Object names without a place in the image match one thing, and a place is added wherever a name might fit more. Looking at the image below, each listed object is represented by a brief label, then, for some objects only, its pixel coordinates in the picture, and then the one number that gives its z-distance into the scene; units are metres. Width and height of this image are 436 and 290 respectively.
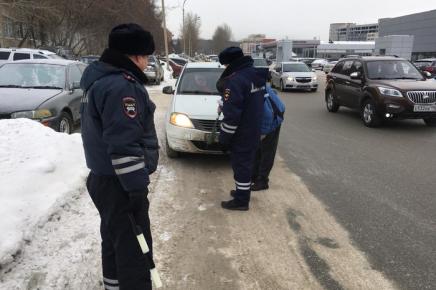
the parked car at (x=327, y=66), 47.34
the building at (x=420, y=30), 79.62
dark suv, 9.38
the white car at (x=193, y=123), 6.13
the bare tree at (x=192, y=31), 77.15
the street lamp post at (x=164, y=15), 26.62
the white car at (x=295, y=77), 19.80
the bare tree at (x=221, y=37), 111.99
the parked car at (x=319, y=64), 54.58
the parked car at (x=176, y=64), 30.33
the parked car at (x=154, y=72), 23.05
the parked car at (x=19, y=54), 18.13
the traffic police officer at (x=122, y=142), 2.25
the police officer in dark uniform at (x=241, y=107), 4.28
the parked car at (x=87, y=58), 30.95
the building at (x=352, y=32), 137.50
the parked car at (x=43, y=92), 7.06
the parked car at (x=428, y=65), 24.66
